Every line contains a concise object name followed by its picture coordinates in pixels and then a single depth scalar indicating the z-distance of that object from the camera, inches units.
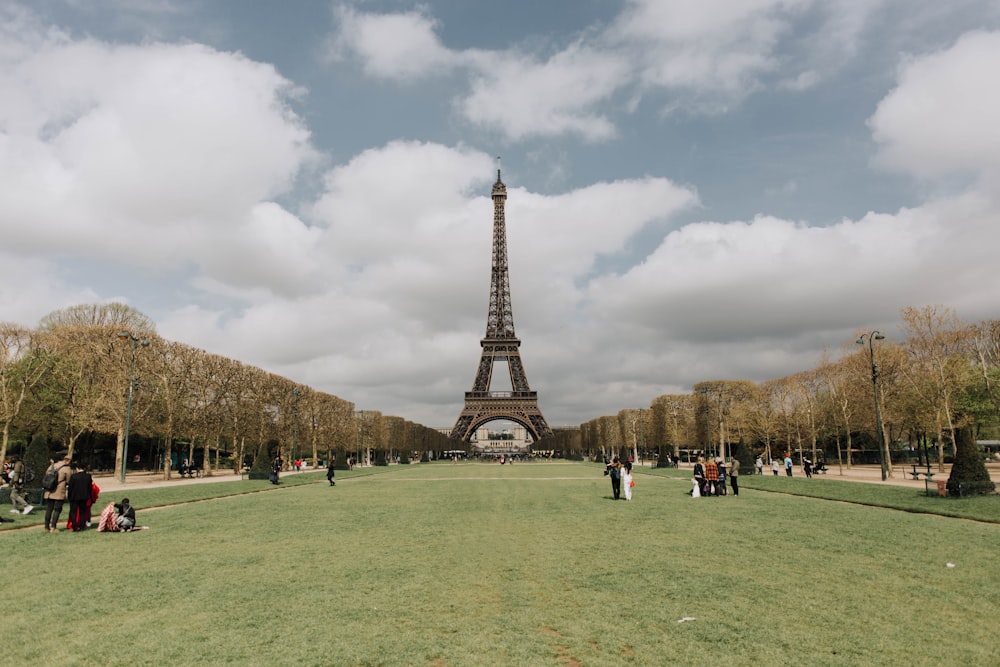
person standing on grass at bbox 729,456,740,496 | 997.8
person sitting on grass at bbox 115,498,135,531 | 602.9
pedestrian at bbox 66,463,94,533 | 596.4
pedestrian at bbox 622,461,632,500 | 890.9
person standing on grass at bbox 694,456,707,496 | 979.9
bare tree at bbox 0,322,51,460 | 1593.3
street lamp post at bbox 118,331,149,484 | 1379.2
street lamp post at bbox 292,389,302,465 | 2148.9
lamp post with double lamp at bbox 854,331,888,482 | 1325.0
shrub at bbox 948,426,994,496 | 878.4
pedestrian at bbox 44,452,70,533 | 586.6
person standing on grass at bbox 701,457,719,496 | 992.9
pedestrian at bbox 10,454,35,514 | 730.7
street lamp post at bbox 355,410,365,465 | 3072.8
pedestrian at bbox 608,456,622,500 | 918.4
